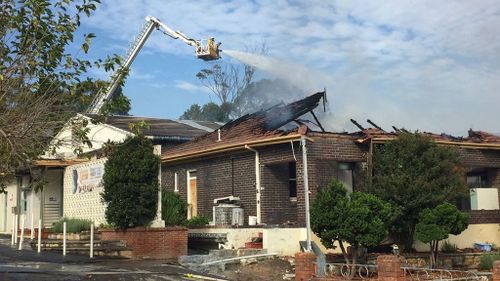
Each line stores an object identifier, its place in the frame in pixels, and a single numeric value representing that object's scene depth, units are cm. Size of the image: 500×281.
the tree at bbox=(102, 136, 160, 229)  1838
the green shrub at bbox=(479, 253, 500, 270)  1755
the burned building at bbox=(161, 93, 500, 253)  1828
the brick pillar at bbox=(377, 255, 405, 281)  1197
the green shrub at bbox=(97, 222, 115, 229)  1908
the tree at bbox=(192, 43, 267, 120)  5706
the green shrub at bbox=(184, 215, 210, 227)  2047
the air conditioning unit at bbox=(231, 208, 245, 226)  1947
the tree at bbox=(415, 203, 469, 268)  1661
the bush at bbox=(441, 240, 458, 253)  1942
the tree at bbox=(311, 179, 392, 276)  1463
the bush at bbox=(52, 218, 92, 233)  2033
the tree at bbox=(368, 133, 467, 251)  1719
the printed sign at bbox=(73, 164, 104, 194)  2069
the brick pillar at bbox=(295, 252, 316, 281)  1351
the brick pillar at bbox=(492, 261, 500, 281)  1116
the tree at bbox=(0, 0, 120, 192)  997
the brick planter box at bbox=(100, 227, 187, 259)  1811
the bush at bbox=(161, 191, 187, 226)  2041
